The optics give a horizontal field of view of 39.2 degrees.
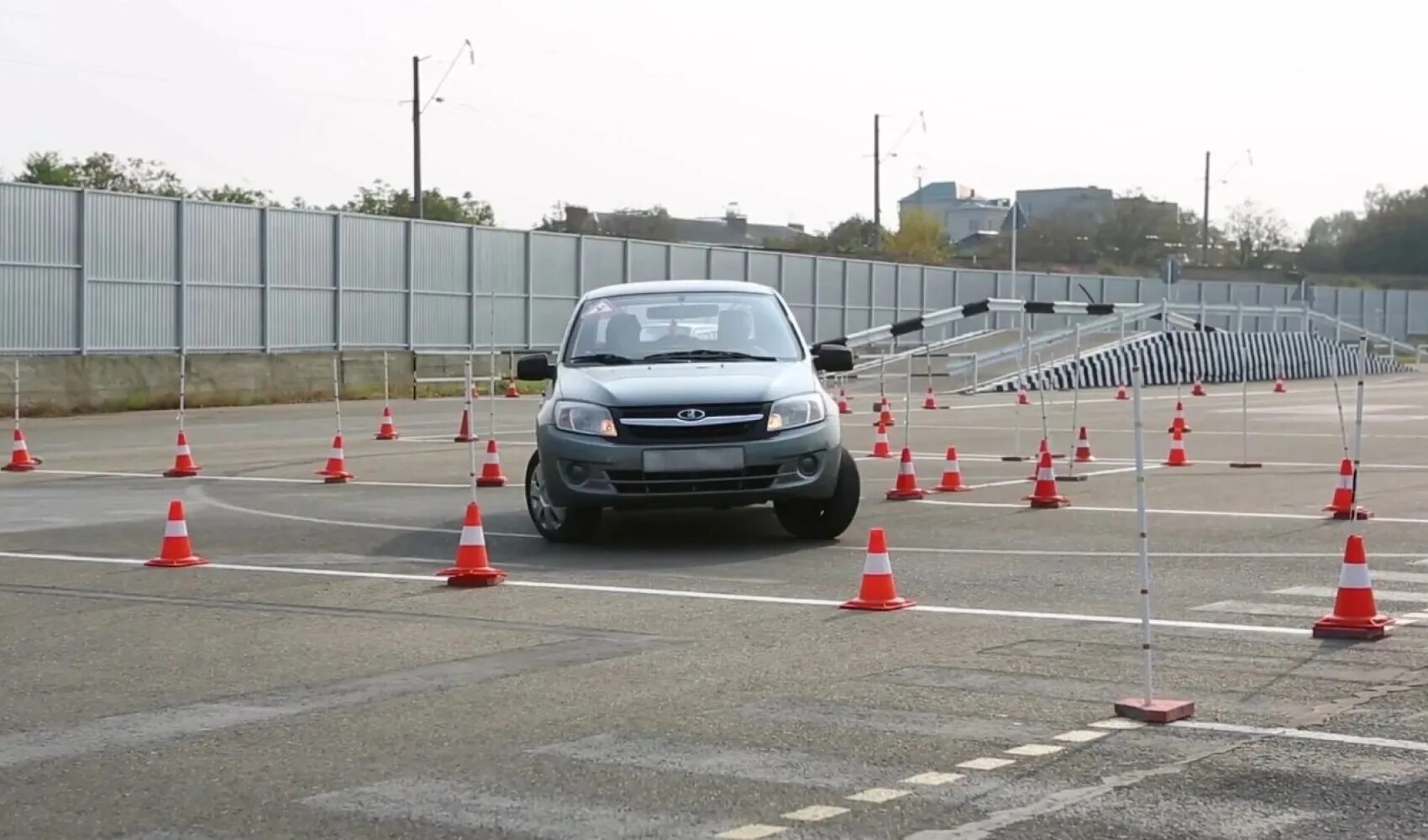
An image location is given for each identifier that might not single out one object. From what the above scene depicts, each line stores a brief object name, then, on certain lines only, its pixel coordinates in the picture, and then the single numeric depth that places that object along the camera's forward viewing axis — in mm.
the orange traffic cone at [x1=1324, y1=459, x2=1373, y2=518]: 15766
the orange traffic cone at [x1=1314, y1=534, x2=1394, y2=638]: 9547
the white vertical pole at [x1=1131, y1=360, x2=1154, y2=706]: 7566
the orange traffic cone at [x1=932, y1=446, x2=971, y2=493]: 18281
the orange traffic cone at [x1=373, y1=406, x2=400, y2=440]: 27344
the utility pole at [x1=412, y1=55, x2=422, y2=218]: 60812
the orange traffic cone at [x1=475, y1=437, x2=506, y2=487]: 19203
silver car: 13289
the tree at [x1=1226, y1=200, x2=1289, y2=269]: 142000
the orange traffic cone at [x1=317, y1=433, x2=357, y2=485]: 19781
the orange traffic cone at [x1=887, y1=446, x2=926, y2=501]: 17641
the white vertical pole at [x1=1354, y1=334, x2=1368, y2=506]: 15473
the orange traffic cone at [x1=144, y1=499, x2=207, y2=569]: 12906
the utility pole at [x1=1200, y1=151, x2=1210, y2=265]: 117000
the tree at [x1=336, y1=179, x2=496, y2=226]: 94312
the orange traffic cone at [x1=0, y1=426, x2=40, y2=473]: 21406
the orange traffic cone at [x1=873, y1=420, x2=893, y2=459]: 22969
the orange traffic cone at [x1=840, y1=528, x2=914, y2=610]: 10664
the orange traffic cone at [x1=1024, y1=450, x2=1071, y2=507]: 16766
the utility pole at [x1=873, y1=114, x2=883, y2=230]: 89188
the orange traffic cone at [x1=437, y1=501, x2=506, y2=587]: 11859
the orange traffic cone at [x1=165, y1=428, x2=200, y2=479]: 20562
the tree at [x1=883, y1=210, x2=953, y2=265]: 121438
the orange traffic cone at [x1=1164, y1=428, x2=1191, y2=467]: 21750
